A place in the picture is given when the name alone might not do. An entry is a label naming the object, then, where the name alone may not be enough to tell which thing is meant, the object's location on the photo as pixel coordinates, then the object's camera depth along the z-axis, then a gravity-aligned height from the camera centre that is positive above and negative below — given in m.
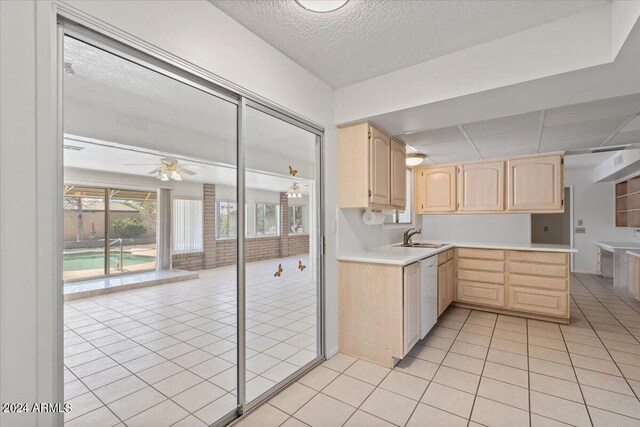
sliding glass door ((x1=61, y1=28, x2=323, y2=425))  1.30 -0.16
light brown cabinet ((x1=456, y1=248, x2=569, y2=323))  3.51 -0.89
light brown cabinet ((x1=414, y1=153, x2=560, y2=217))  3.91 +0.37
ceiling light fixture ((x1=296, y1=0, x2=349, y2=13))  1.59 +1.12
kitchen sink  3.93 -0.45
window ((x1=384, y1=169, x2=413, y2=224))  4.35 -0.01
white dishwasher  2.83 -0.82
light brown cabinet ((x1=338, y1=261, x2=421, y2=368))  2.48 -0.85
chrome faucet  4.00 -0.31
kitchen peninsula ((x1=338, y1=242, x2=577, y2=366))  2.52 -0.81
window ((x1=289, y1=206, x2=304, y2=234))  2.82 -0.07
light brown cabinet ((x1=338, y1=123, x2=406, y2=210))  2.72 +0.42
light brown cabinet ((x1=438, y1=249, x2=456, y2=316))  3.47 -0.85
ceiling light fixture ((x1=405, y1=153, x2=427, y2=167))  4.29 +0.78
